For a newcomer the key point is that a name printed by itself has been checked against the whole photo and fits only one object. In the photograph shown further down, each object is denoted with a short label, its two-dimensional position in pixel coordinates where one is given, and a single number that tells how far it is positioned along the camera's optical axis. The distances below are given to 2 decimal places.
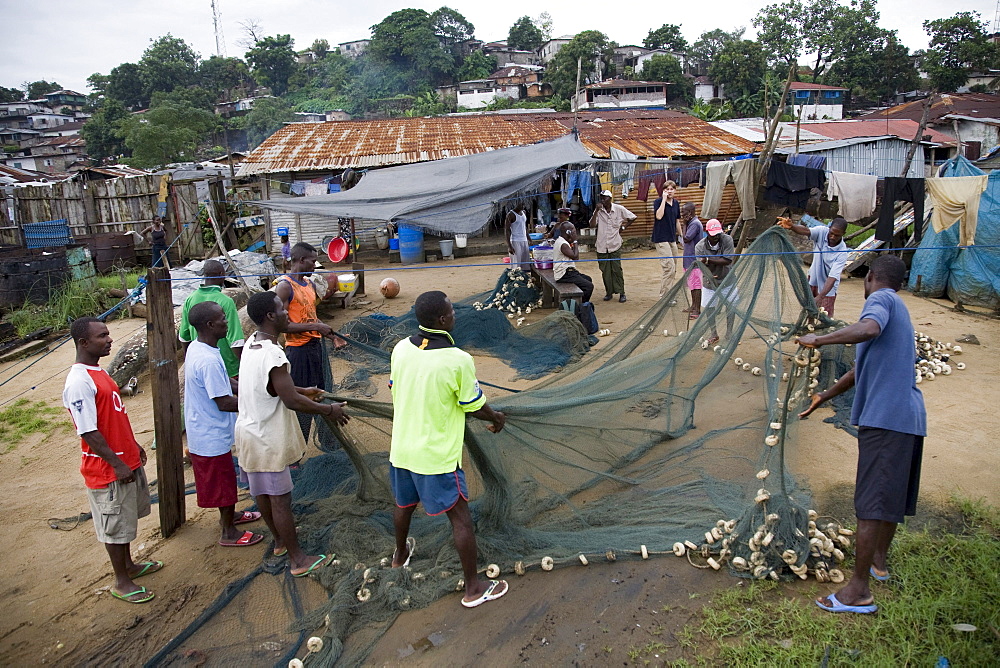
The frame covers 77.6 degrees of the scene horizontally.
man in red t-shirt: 2.98
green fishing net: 3.01
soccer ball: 9.87
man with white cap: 8.48
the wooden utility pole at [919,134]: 8.46
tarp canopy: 7.54
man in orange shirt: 4.38
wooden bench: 7.41
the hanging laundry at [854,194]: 9.50
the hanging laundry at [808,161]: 10.43
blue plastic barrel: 13.03
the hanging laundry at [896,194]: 8.30
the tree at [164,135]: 26.05
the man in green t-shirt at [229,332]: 4.17
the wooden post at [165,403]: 3.72
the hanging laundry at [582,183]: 12.11
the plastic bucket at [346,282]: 9.16
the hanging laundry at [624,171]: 11.41
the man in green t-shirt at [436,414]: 2.68
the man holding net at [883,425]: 2.66
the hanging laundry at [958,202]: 7.66
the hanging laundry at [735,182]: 9.97
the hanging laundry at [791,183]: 9.86
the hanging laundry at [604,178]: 12.57
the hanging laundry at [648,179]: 11.41
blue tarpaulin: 7.89
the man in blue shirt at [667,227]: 8.53
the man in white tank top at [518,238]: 8.83
